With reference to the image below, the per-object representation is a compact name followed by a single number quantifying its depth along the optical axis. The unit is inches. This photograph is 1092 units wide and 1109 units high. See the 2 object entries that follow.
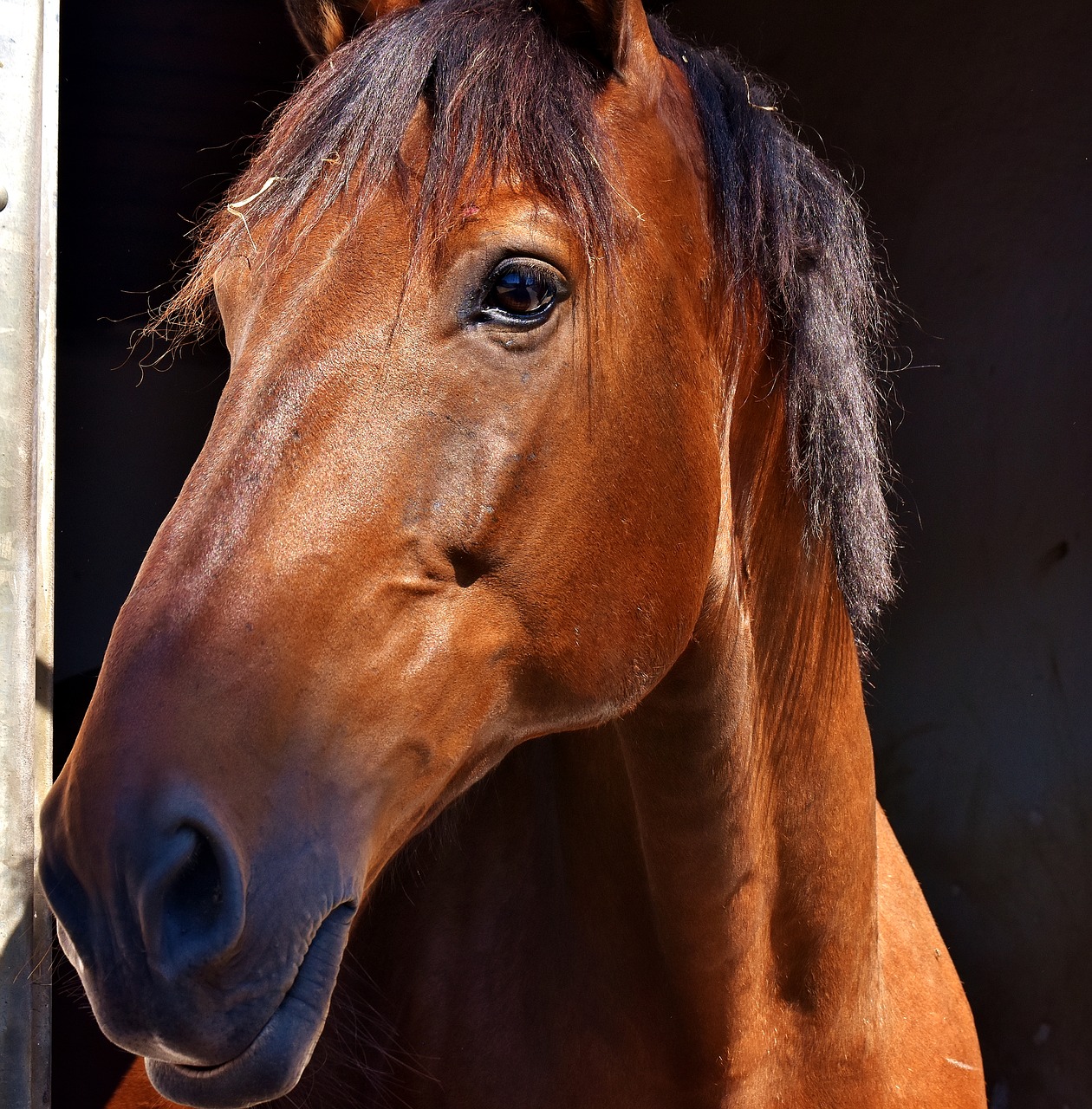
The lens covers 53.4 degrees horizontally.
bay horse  39.6
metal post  68.9
